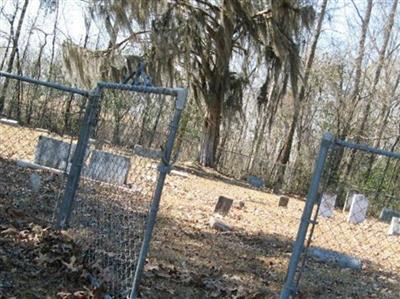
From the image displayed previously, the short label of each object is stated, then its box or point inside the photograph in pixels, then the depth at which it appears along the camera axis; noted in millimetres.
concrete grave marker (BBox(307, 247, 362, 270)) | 7453
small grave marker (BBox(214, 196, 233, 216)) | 9961
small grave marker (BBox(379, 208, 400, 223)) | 14805
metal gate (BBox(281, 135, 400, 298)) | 3740
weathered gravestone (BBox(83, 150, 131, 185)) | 6105
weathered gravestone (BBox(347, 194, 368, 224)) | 12984
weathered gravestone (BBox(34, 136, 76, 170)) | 10023
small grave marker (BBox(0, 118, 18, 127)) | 15072
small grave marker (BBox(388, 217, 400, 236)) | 11969
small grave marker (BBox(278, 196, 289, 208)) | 13702
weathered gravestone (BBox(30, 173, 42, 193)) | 7767
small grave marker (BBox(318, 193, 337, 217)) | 11434
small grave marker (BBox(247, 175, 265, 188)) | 19047
